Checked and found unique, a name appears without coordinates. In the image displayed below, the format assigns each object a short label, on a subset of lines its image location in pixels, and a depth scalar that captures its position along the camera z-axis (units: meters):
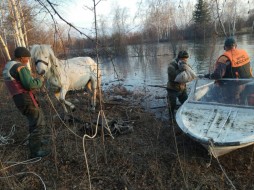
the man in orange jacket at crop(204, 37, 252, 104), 5.23
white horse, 5.61
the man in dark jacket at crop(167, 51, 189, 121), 5.84
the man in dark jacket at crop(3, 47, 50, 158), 3.81
